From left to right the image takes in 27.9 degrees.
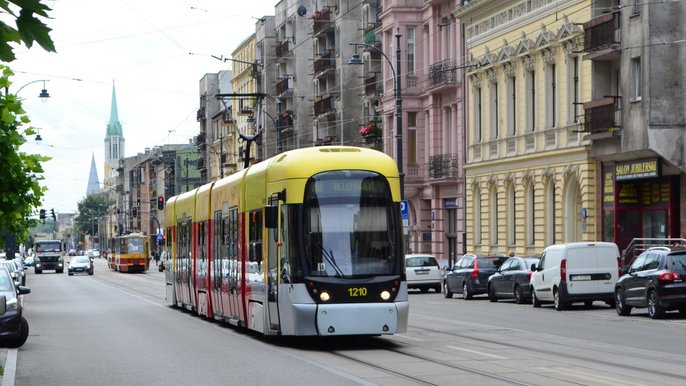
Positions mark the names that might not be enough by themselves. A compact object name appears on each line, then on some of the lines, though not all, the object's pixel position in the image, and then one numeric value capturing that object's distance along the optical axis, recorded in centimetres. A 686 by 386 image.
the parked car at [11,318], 2239
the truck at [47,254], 10625
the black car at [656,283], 2795
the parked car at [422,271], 4938
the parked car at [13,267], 4944
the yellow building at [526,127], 4606
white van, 3394
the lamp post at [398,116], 4788
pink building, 6022
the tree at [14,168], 2800
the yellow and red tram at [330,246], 2045
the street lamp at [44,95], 5472
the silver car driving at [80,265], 9519
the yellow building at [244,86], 10831
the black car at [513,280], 3875
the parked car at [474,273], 4316
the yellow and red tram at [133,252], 9956
